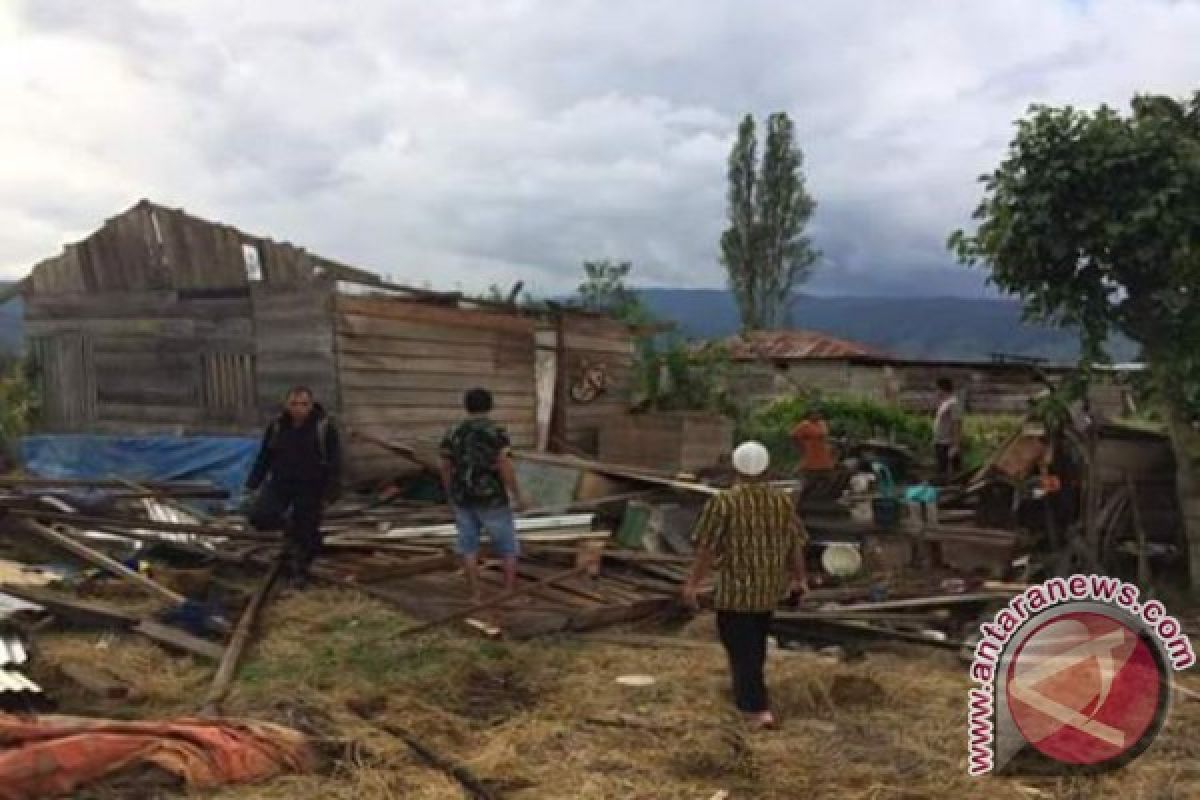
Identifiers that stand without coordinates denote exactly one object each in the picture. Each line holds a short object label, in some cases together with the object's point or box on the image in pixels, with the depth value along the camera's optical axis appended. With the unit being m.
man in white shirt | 15.75
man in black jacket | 8.98
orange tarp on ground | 4.54
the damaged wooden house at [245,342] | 14.11
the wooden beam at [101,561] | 8.35
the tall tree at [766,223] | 51.19
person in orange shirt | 13.62
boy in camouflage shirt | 8.17
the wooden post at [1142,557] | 10.13
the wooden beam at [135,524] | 10.09
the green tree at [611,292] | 24.15
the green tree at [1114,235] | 8.97
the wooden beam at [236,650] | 6.09
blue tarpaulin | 14.05
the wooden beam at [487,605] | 7.83
